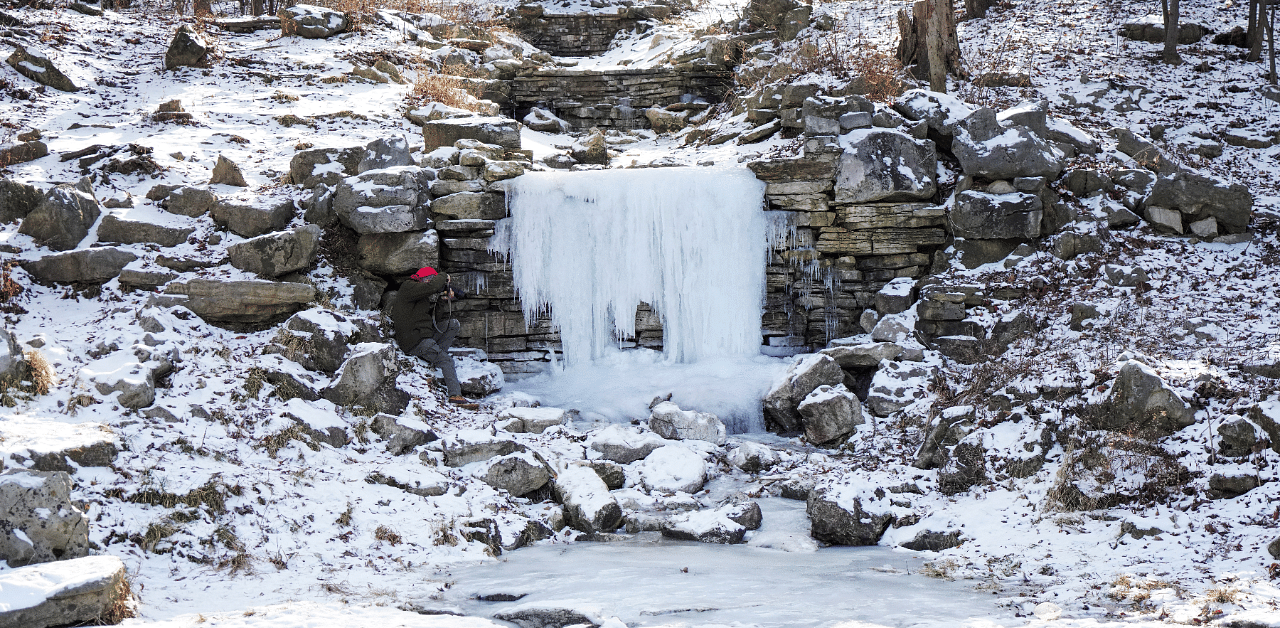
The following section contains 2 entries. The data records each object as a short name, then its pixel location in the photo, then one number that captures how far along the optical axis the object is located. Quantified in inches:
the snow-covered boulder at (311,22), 579.5
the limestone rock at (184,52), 510.6
